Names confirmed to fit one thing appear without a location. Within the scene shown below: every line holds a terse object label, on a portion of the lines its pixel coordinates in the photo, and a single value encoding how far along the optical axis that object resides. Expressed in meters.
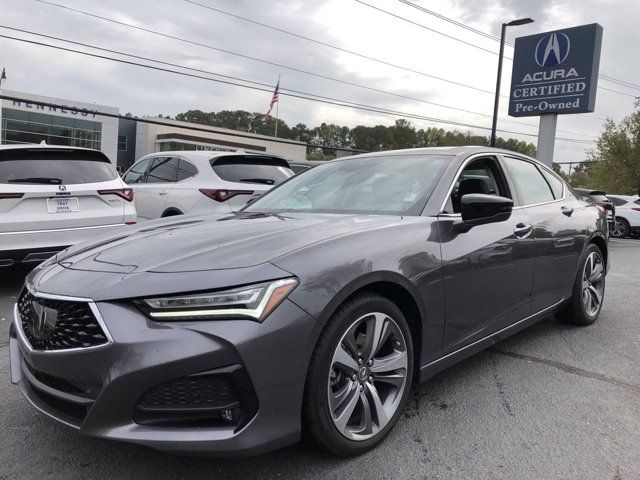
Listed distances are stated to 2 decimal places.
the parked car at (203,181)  7.24
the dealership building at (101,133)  47.56
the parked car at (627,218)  18.00
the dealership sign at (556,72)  16.11
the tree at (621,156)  29.83
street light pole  18.25
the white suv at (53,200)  5.23
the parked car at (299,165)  11.94
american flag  34.00
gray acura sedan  1.93
